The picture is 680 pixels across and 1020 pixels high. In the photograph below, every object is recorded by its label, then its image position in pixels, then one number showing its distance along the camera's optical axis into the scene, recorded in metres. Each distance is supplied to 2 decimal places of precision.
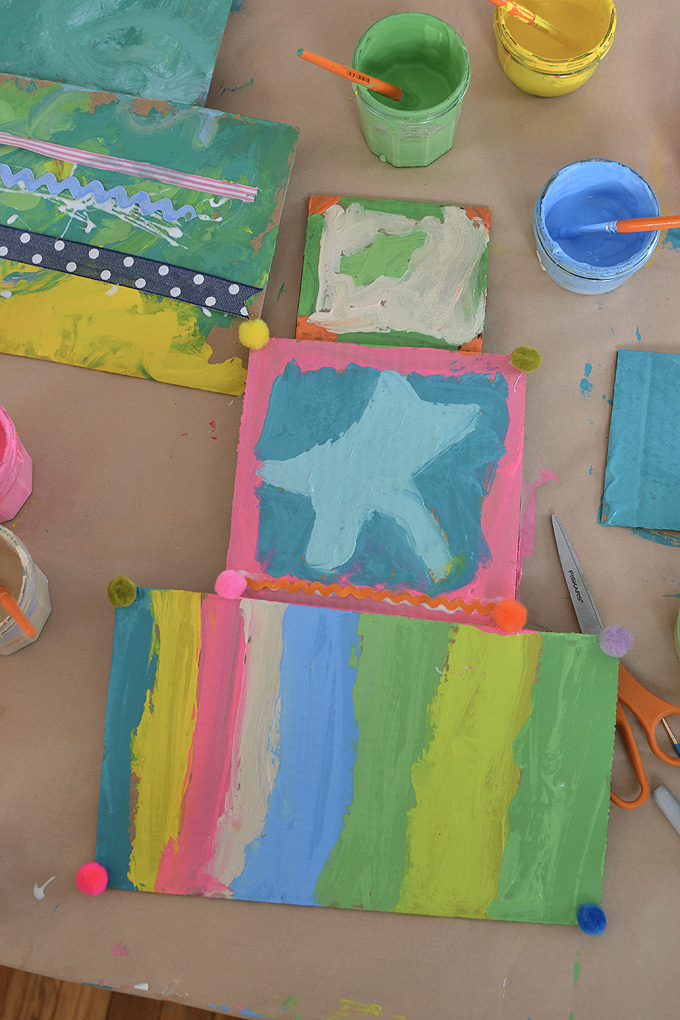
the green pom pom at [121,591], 0.84
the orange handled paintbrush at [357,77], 0.82
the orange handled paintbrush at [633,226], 0.83
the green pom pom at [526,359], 0.87
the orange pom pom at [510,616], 0.82
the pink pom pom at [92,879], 0.82
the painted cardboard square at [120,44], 0.96
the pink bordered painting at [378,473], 0.87
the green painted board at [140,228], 0.93
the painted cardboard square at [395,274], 0.92
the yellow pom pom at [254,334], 0.89
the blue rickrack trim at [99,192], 0.94
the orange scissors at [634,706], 0.85
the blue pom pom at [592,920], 0.80
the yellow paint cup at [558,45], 0.88
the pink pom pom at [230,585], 0.84
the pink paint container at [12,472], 0.84
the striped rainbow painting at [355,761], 0.83
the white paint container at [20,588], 0.82
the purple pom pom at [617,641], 0.81
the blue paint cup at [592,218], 0.87
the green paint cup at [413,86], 0.86
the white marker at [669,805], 0.84
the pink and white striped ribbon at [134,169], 0.95
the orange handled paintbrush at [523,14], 0.85
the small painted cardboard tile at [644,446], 0.89
